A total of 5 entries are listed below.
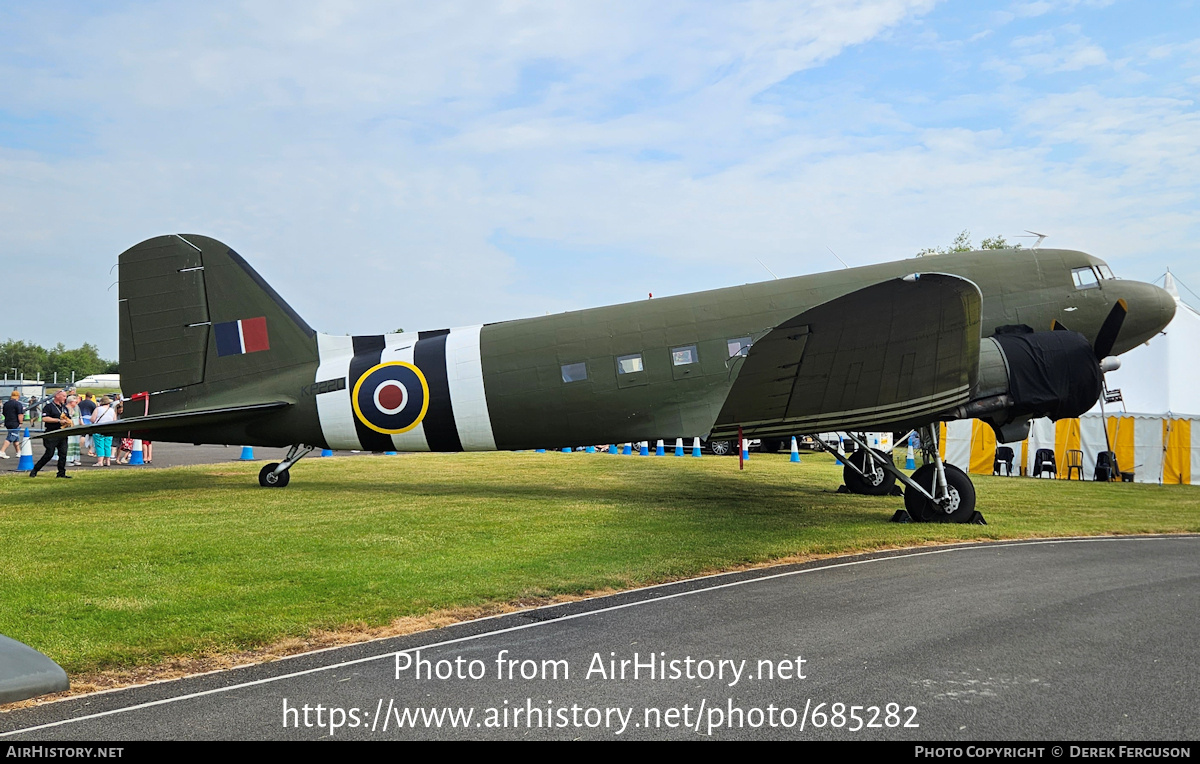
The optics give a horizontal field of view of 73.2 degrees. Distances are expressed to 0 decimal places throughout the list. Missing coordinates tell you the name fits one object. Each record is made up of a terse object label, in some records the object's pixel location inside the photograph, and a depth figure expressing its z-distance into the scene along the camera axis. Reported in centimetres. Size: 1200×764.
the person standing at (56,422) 1647
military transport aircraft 1134
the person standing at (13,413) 1991
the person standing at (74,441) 2303
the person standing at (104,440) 2278
